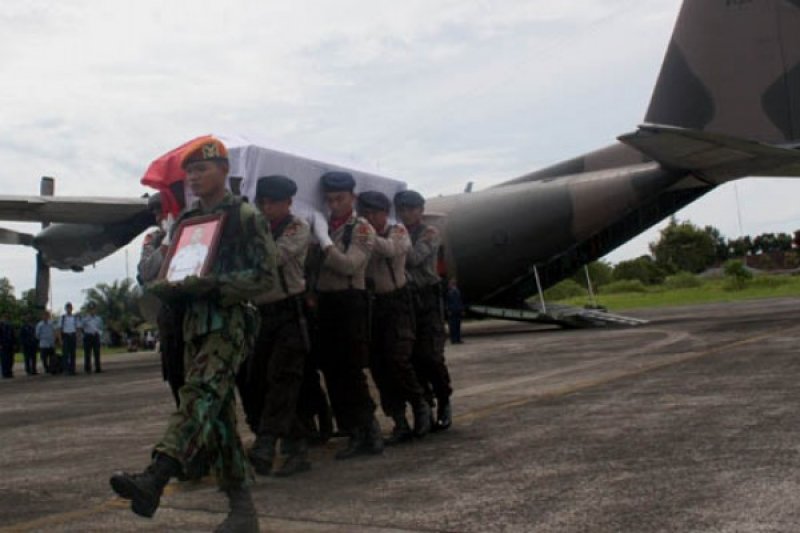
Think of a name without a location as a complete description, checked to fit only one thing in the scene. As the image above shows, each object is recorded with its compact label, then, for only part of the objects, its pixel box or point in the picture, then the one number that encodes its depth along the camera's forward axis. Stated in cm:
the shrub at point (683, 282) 5165
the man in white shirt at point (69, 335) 1816
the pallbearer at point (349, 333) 577
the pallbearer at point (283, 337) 517
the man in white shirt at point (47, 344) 1938
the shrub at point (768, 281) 4160
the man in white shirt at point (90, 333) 1830
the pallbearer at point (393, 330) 619
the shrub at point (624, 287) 5078
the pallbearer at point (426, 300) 656
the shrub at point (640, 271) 6178
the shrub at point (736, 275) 4212
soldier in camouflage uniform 361
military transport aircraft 1625
